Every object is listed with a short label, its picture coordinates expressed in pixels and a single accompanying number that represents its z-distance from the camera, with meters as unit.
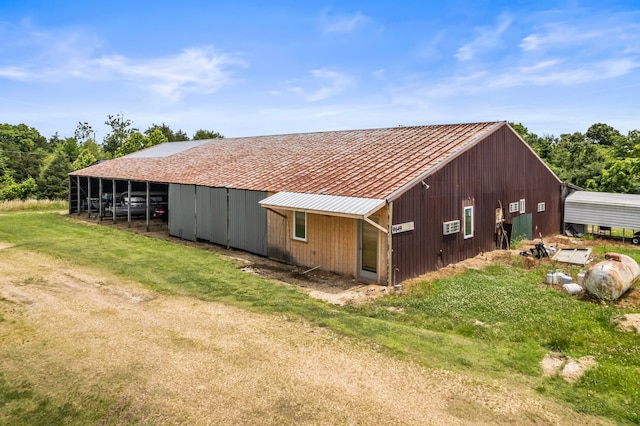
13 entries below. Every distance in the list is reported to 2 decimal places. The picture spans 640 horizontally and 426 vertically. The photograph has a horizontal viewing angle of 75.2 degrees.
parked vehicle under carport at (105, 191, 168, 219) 27.59
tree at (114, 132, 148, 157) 54.97
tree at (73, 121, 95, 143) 93.94
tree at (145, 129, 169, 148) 55.25
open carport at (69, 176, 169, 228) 27.84
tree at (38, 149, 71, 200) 41.47
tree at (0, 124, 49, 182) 52.78
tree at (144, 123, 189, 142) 69.44
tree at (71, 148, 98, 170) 45.28
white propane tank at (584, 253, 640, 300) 10.59
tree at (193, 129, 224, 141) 70.94
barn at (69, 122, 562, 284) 13.40
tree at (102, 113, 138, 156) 77.12
